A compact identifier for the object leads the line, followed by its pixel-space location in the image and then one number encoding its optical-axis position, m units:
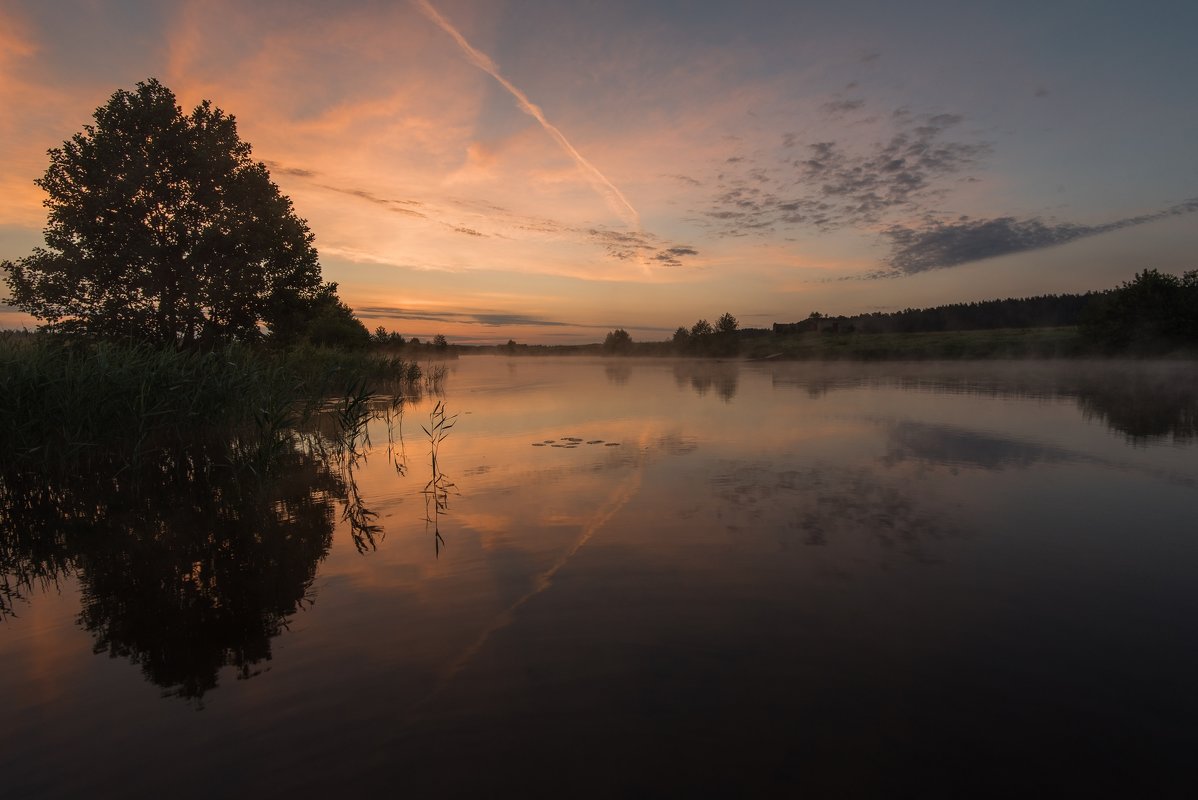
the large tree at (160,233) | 27.17
